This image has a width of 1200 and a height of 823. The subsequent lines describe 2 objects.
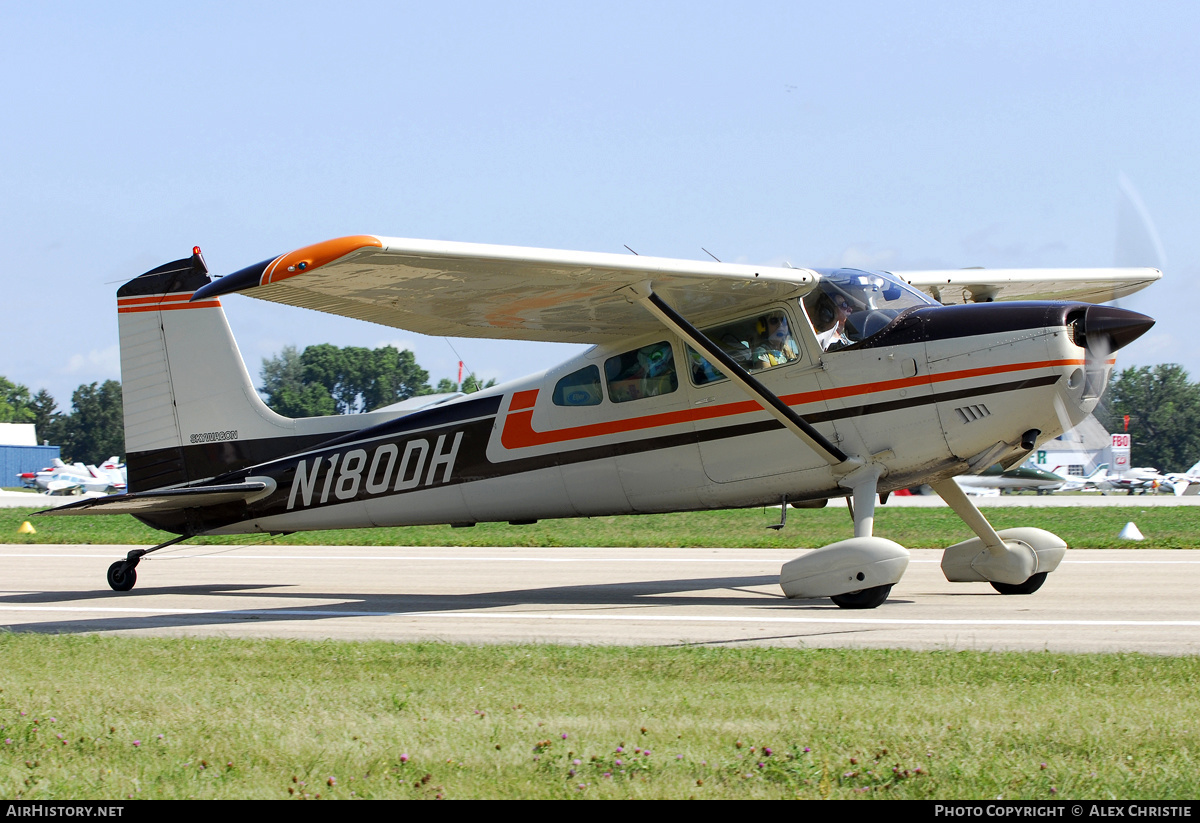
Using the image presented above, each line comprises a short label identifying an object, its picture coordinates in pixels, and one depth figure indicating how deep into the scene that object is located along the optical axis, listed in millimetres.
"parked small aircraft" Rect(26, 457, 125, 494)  131750
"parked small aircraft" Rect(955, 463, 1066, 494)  111812
